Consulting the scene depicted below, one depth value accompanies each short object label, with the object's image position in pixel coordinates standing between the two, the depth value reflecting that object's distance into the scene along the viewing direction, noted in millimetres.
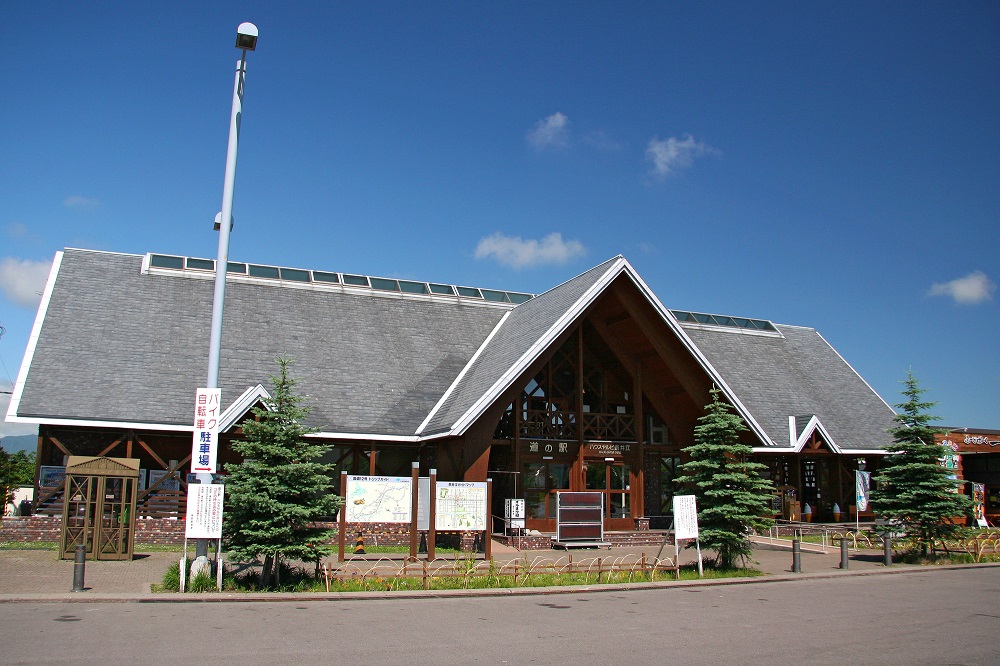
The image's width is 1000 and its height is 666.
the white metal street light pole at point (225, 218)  15531
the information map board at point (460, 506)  19406
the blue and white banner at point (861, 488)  27480
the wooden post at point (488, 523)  19500
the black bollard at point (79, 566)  14016
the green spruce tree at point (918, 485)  22656
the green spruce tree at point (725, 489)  19203
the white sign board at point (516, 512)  23094
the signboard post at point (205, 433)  15180
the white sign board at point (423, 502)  19438
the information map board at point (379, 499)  18812
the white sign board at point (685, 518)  18609
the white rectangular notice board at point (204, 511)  14727
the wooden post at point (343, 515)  18422
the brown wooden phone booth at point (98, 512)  18953
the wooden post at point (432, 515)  18547
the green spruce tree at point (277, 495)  14750
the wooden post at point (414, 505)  18906
